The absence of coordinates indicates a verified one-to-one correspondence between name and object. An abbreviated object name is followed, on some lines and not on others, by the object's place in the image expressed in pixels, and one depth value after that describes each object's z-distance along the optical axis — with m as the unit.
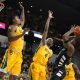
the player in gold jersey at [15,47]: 10.09
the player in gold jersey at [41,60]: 10.39
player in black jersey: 10.40
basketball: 10.93
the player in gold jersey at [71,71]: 11.62
